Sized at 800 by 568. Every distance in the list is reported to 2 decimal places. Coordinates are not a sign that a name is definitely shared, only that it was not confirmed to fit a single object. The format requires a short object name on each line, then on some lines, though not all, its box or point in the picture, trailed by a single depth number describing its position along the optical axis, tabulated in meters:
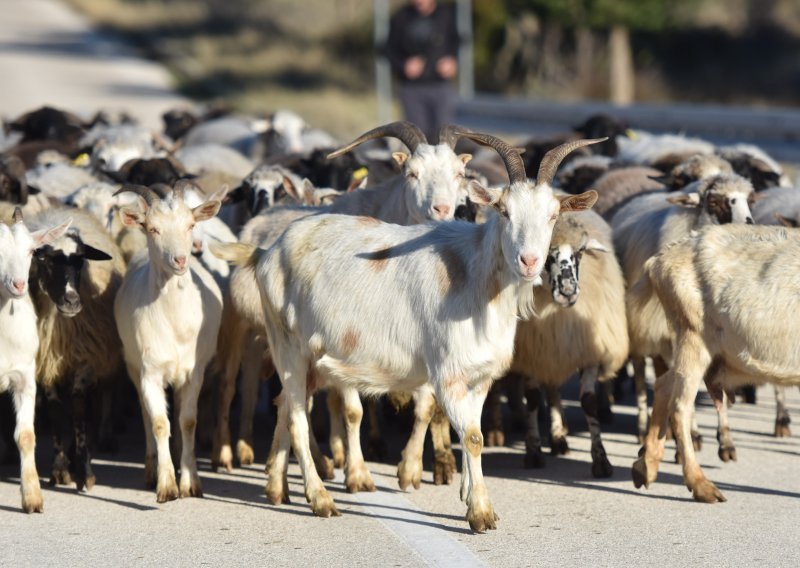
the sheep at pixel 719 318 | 16.12
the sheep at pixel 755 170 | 23.61
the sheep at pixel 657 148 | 26.32
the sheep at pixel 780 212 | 19.59
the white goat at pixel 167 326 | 16.97
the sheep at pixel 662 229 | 18.50
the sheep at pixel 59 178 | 24.20
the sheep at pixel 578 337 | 18.33
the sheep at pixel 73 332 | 17.55
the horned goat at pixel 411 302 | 15.10
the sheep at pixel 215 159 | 28.30
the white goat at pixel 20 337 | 16.39
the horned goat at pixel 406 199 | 18.27
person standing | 37.34
